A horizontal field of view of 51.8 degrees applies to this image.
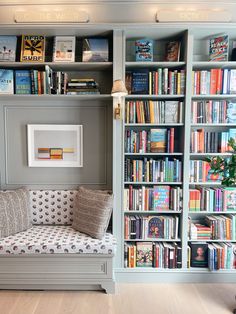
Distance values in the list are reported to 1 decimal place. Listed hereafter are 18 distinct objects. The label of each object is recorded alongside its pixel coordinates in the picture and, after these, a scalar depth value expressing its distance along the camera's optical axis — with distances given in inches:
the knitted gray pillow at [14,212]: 91.8
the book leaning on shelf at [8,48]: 95.0
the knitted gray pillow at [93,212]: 91.4
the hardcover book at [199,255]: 98.0
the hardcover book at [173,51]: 95.9
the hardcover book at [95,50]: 95.0
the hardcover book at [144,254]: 98.0
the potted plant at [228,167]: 77.4
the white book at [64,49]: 94.4
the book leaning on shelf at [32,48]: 94.5
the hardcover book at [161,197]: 97.3
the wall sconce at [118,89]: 85.4
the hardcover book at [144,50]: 96.0
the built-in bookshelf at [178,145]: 94.8
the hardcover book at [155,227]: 98.2
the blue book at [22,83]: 97.0
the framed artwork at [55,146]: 105.3
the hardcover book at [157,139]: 96.7
